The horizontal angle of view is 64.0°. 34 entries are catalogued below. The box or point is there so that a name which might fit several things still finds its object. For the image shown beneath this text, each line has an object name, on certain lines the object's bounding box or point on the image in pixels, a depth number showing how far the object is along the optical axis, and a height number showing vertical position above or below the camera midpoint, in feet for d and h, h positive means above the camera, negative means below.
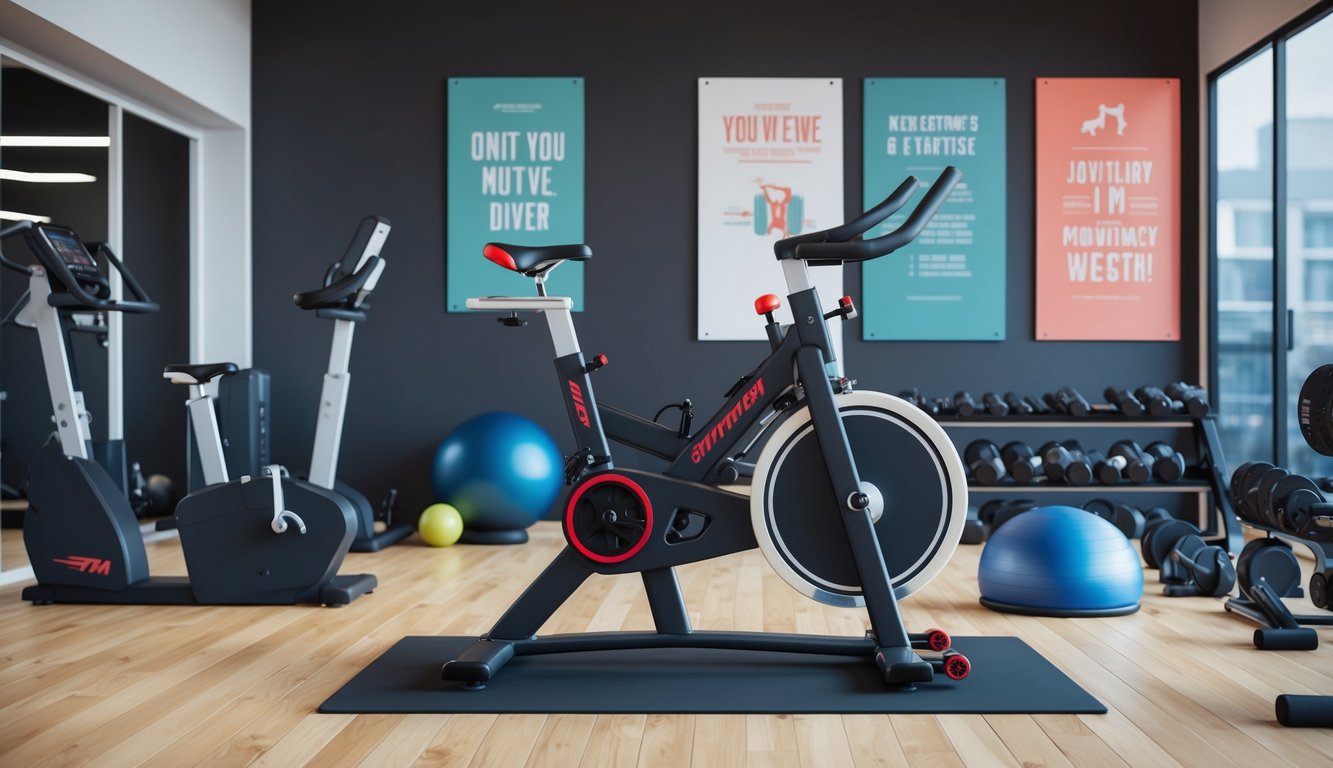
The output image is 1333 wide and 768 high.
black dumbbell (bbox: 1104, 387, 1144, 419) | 15.66 -0.32
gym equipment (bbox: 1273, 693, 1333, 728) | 7.04 -2.17
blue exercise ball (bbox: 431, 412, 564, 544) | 15.87 -1.44
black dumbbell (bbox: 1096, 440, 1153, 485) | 15.47 -1.25
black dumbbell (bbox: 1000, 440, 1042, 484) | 15.65 -1.19
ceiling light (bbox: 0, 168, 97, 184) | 13.70 +2.71
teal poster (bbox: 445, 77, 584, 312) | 18.10 +3.66
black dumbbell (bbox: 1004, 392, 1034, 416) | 16.16 -0.37
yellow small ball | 15.99 -2.20
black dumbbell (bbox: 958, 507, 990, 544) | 15.91 -2.24
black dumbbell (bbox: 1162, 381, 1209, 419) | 15.51 -0.21
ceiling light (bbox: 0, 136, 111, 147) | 13.73 +3.26
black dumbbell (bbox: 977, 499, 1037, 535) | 15.57 -1.94
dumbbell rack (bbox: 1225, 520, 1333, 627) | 9.77 -1.73
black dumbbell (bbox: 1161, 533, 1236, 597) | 12.12 -2.18
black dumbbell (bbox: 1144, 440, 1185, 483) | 15.51 -1.20
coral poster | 17.88 +2.96
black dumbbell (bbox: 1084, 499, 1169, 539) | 15.87 -2.00
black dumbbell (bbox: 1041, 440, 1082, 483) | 15.60 -1.16
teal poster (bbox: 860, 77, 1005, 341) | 17.90 +2.82
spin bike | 7.95 -0.86
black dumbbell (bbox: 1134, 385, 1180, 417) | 15.65 -0.32
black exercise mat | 7.55 -2.32
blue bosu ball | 10.84 -1.92
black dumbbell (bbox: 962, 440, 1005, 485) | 15.55 -1.20
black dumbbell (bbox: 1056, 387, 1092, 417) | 15.90 -0.32
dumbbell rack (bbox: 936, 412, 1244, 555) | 15.17 -1.23
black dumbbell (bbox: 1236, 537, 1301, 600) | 10.90 -1.86
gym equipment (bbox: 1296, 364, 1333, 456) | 8.30 -0.22
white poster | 17.97 +3.30
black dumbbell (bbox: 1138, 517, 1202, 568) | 13.32 -1.93
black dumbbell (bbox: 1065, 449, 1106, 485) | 15.40 -1.29
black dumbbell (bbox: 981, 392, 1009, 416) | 16.16 -0.37
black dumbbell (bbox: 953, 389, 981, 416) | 16.05 -0.37
